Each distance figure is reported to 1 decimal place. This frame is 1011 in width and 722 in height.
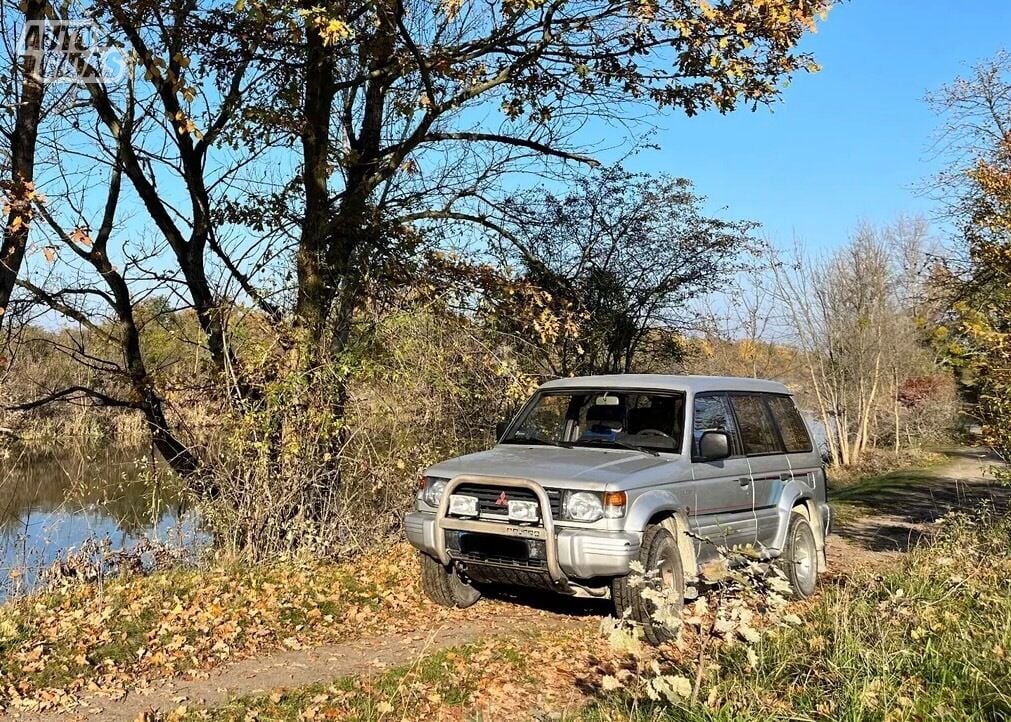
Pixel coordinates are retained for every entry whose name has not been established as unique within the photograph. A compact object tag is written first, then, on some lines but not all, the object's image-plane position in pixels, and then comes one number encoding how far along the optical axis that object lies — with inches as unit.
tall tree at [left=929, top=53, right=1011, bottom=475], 349.1
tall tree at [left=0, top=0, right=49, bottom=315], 354.0
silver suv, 231.5
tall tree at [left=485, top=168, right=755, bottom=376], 625.9
